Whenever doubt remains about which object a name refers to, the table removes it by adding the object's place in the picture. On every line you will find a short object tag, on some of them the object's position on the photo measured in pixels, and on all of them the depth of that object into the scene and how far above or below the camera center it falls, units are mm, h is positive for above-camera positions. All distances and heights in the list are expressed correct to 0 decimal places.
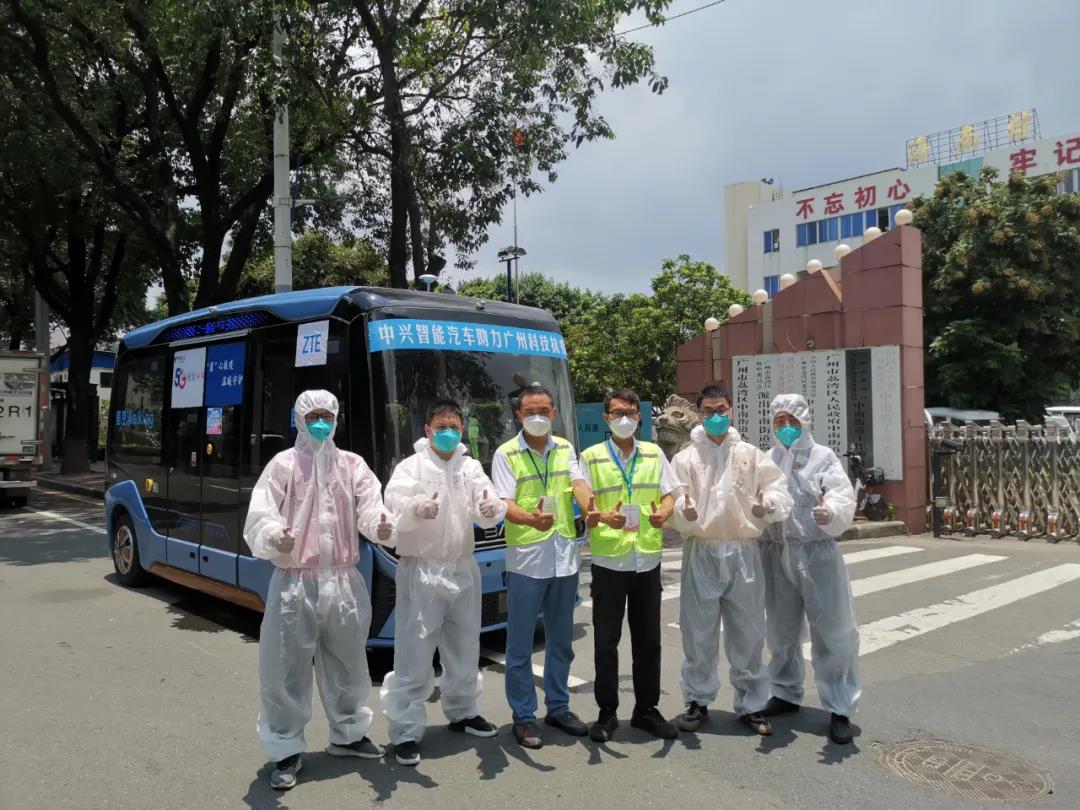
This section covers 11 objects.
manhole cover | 3756 -1663
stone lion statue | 11844 -43
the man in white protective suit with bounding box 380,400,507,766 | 4090 -755
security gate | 11250 -831
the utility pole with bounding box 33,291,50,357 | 22214 +2891
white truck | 15086 +168
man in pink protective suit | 3832 -741
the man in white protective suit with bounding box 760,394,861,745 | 4336 -779
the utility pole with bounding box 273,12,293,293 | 10469 +2926
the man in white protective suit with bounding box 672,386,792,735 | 4391 -780
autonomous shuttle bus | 5473 +252
